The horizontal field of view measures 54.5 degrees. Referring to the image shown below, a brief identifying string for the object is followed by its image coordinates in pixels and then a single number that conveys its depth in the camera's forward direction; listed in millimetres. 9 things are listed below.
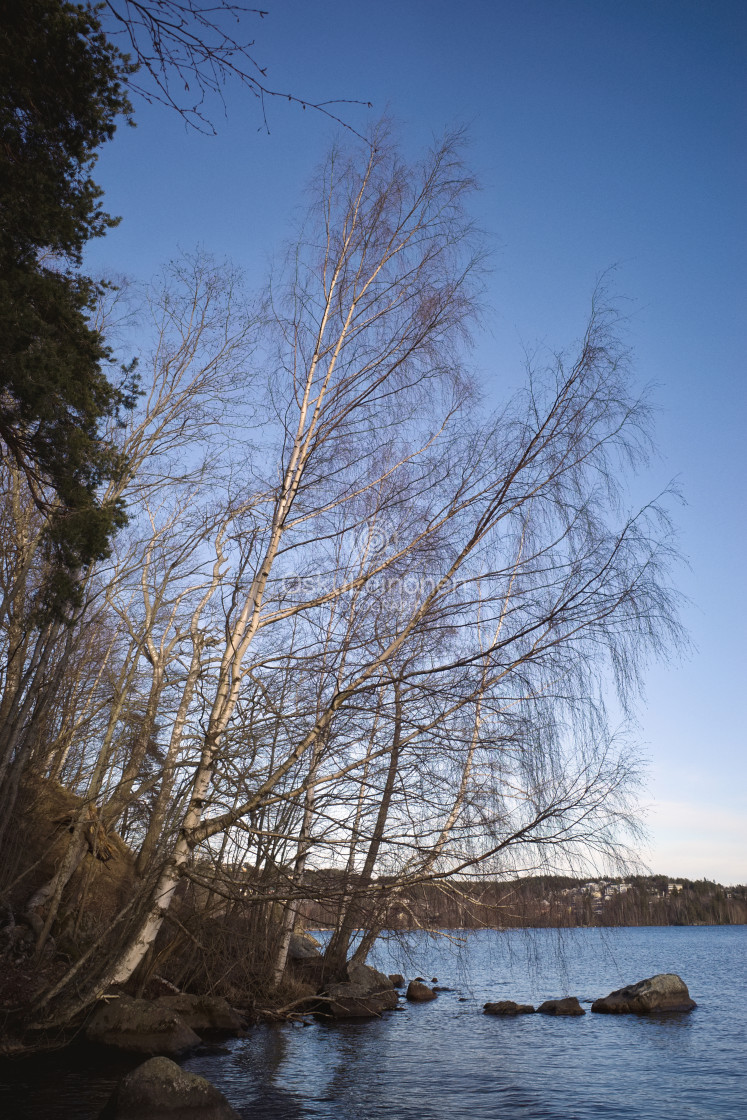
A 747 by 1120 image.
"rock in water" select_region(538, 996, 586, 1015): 16594
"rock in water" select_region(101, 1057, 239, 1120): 6141
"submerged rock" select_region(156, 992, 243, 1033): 10719
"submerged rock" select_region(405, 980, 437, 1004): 19250
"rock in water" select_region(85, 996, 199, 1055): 8695
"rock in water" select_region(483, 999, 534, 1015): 16594
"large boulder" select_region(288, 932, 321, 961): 16312
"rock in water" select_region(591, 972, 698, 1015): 17266
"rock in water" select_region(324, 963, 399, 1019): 14219
